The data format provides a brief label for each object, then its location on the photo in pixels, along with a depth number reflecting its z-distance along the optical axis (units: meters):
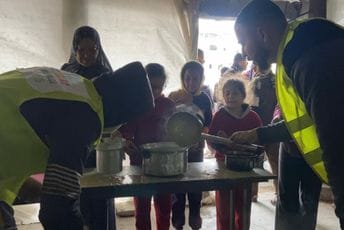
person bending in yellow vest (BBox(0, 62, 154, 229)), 1.01
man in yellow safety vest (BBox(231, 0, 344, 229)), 0.90
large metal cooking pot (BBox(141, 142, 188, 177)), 1.73
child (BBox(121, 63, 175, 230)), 2.48
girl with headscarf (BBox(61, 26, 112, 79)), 2.37
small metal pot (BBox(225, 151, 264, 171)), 1.90
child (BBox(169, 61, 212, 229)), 2.65
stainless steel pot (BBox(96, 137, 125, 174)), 1.76
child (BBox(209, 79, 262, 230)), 2.55
